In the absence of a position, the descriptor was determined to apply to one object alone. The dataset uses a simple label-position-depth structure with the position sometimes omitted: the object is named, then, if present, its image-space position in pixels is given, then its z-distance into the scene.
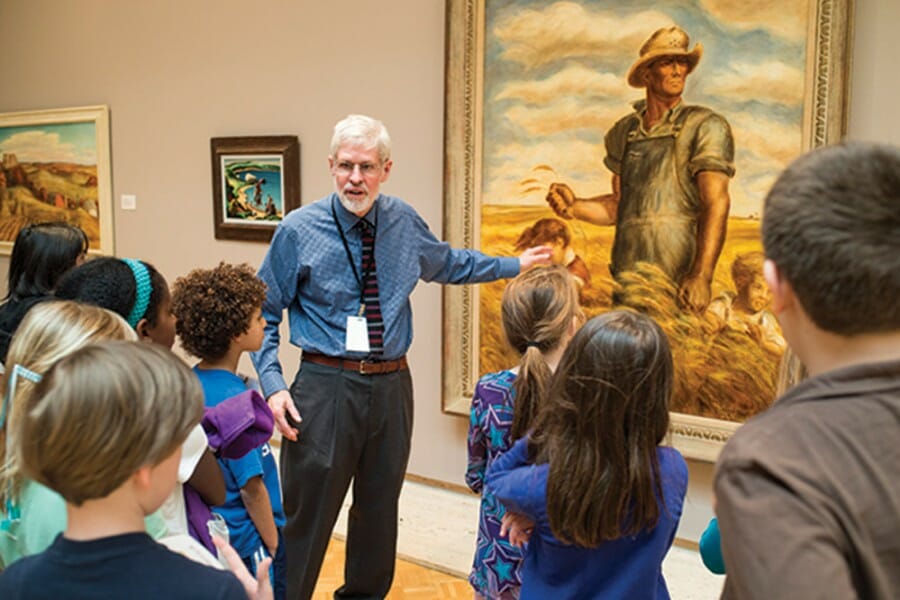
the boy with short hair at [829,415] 0.94
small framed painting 5.64
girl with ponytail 2.28
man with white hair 3.21
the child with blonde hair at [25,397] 1.69
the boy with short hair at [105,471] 1.20
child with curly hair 2.29
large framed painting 3.79
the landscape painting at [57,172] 6.99
